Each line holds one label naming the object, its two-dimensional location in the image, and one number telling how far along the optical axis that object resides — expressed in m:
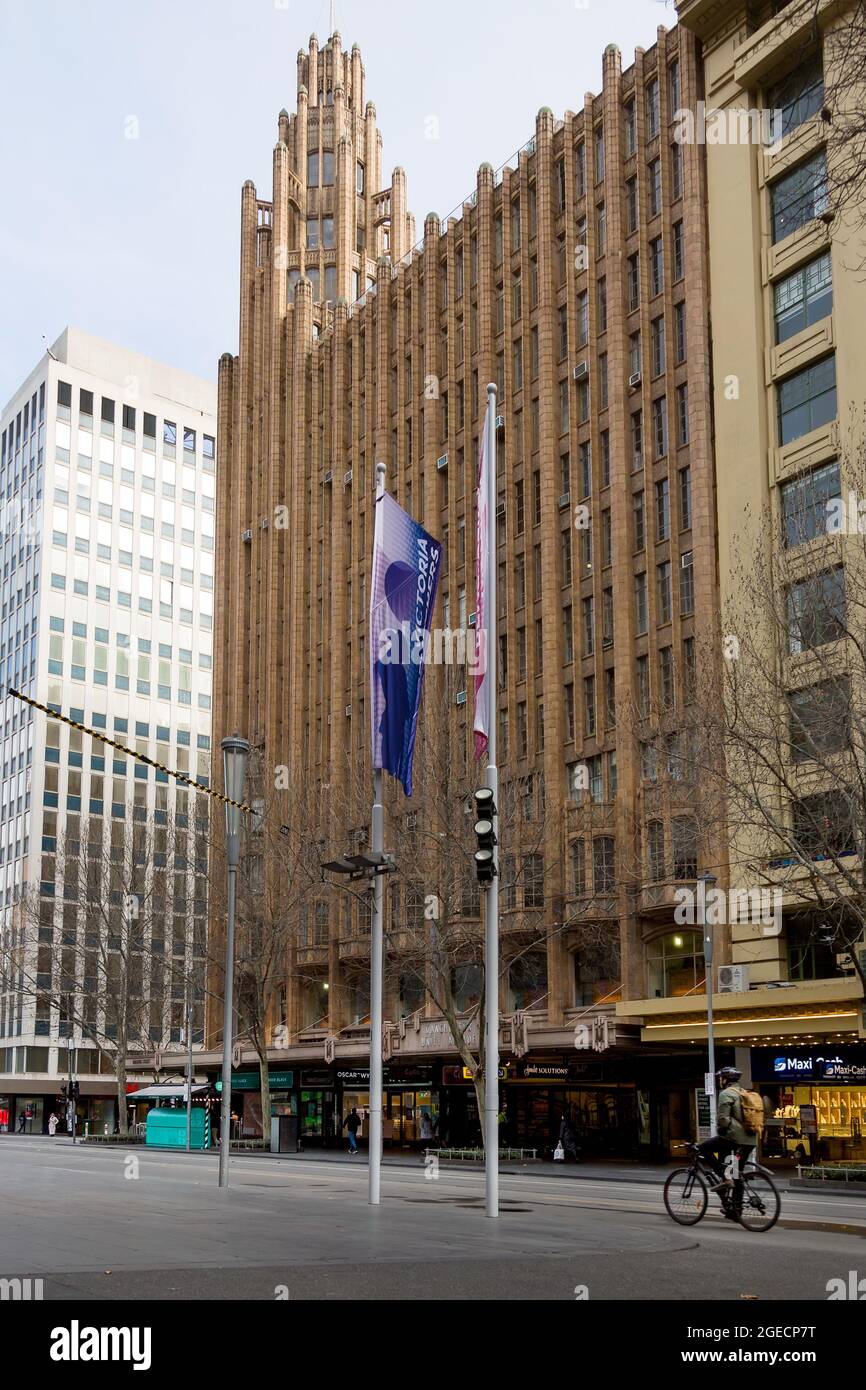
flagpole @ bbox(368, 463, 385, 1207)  19.77
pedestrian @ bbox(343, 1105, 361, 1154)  54.97
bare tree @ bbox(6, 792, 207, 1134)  68.88
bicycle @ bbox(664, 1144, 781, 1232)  17.09
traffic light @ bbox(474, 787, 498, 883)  16.75
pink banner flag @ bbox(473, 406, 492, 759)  18.59
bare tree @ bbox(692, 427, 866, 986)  27.84
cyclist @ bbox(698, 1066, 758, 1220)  17.14
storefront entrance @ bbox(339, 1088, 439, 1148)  60.53
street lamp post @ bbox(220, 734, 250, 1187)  25.59
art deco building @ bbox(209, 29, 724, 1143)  50.12
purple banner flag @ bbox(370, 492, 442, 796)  20.55
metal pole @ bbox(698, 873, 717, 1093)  39.66
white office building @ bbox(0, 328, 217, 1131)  109.38
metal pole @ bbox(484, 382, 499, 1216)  17.09
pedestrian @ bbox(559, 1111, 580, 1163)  46.16
